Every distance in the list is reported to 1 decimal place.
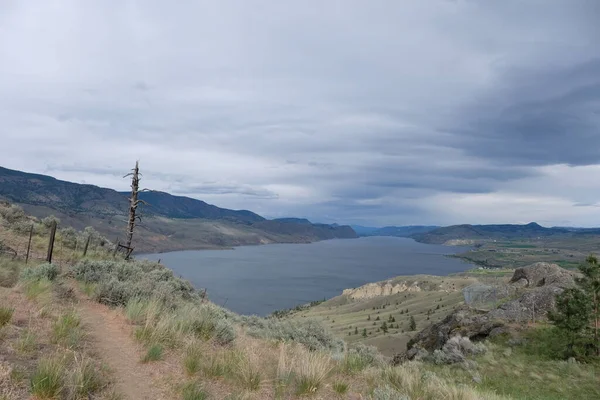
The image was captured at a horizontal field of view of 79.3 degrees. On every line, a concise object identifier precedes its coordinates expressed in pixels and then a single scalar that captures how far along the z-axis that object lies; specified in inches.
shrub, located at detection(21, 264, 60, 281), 422.4
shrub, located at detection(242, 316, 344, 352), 520.1
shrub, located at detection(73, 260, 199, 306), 438.3
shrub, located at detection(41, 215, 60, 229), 1152.9
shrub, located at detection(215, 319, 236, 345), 355.6
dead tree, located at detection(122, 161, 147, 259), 831.1
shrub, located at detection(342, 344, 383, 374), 306.2
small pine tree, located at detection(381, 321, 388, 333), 2114.7
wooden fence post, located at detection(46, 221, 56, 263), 547.4
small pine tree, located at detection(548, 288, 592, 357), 661.9
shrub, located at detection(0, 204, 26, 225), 1104.8
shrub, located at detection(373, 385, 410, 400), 227.7
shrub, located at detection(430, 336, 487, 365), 733.9
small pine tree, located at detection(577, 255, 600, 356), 671.8
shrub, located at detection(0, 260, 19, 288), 398.9
